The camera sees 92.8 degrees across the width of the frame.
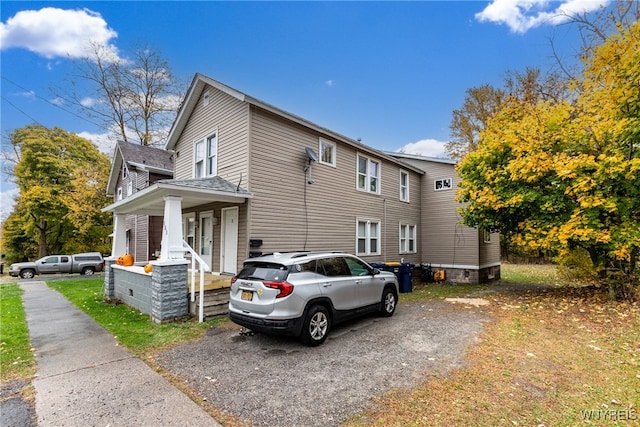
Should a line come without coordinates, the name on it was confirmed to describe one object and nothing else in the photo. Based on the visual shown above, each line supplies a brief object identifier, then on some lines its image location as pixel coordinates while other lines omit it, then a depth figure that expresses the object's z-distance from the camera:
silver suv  5.17
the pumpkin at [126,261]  9.89
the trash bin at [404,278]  11.87
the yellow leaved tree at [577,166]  7.31
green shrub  9.58
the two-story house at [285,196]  9.05
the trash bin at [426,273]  15.34
